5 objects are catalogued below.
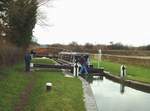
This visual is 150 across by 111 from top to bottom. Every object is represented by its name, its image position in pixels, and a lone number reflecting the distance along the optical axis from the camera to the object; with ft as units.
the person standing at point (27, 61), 28.21
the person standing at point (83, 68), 31.85
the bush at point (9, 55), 24.90
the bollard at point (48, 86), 16.41
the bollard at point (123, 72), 26.28
